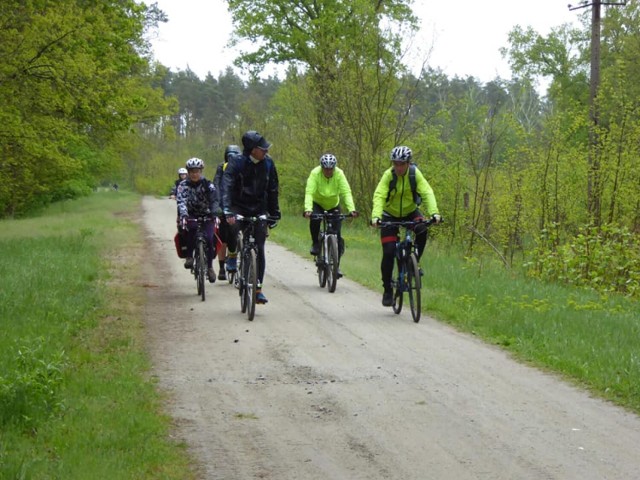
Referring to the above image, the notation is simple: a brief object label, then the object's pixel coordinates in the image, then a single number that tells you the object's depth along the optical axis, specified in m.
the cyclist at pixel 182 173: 17.42
